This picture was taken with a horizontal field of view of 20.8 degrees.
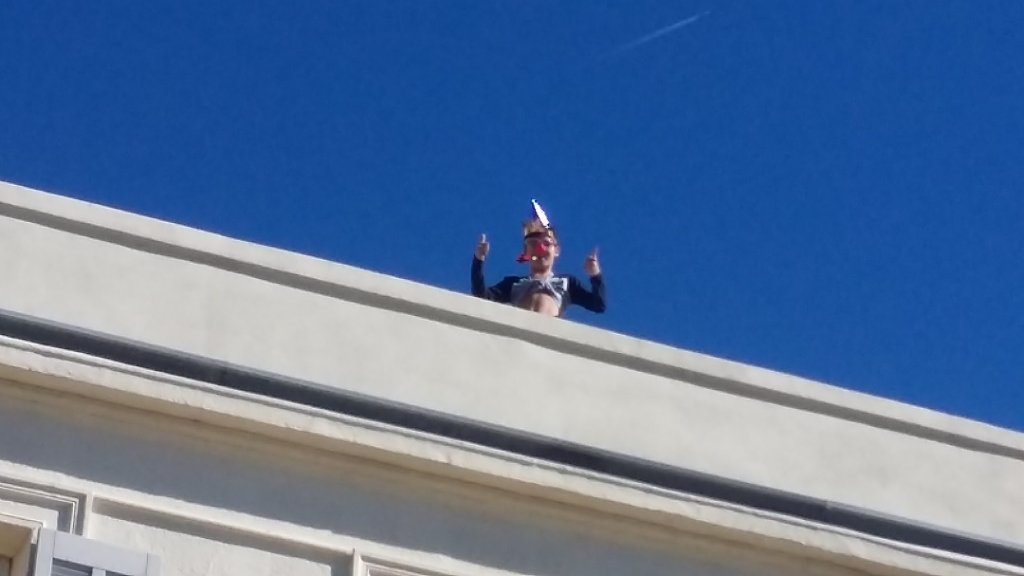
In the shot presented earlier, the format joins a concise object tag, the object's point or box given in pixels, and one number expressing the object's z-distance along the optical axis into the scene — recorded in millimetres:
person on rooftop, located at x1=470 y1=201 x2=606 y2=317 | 16062
